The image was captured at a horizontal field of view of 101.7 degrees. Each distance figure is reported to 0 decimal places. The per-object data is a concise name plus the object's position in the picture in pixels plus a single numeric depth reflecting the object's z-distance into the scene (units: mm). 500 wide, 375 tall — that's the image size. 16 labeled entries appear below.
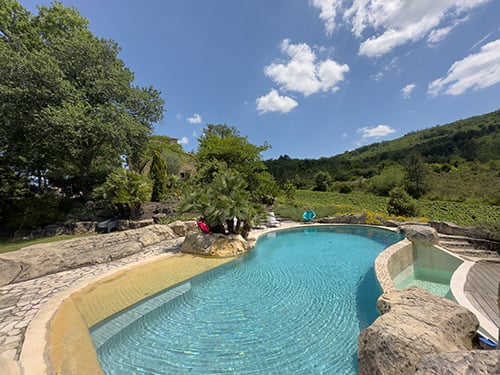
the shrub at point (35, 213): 9586
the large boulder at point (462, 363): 1241
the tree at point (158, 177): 15359
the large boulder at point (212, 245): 7314
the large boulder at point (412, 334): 1954
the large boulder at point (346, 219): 12086
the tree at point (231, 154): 15453
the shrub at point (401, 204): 12594
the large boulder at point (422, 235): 7247
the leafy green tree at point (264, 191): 16172
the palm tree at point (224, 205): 7678
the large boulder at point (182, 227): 9703
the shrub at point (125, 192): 10125
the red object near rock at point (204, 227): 7956
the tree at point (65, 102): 9375
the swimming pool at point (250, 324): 2785
